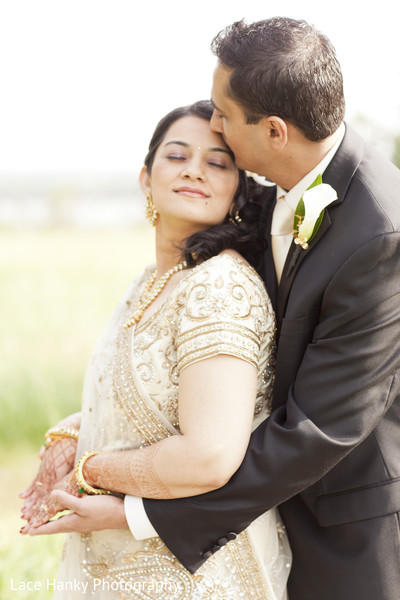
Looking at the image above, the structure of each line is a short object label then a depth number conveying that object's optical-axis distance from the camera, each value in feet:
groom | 6.33
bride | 6.35
